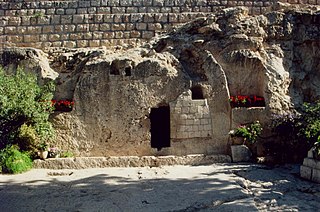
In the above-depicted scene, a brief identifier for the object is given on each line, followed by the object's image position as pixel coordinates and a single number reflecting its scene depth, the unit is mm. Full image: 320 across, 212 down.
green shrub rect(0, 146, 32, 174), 7098
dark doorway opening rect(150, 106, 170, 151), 9648
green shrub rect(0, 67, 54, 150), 7715
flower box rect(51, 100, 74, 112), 8734
